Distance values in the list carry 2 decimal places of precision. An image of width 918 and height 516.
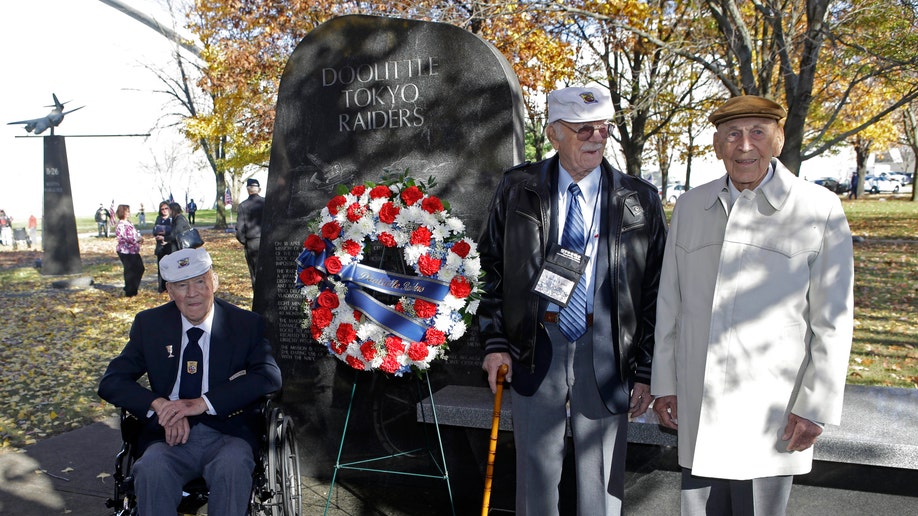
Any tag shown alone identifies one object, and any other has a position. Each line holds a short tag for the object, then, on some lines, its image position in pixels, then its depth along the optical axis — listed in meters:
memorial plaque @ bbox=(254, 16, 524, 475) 4.60
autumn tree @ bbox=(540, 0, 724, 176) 13.51
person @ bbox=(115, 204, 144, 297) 13.77
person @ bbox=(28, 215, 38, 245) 31.07
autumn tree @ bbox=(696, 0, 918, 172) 10.63
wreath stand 4.14
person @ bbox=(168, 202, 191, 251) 13.30
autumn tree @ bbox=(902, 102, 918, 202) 30.19
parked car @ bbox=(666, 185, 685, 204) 56.95
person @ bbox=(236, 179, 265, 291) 11.85
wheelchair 3.35
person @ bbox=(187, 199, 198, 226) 45.97
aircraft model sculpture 18.72
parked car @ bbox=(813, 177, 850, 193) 50.91
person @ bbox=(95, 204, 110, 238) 35.97
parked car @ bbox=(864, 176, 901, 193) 56.11
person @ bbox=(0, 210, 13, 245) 32.03
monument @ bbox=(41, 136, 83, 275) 18.66
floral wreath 3.82
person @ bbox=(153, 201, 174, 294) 13.84
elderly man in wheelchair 3.27
